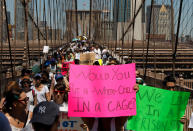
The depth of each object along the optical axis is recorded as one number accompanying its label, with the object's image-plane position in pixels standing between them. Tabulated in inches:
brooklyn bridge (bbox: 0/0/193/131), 367.9
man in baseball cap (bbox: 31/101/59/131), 79.7
